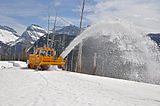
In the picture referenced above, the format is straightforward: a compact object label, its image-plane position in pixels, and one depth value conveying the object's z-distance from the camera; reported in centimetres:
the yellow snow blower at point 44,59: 1448
